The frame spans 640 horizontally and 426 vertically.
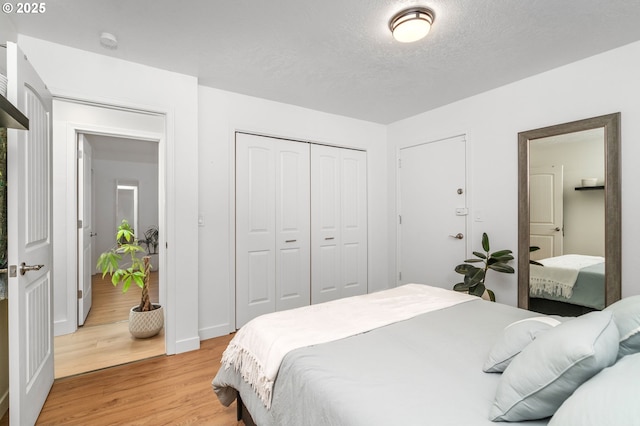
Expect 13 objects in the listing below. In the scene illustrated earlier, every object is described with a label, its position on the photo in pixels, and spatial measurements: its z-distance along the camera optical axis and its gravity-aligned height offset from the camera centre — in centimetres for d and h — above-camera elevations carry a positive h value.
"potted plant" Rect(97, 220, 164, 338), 294 -86
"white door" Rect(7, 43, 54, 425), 150 -18
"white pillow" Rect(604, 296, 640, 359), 95 -36
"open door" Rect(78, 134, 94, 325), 324 -26
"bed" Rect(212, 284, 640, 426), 90 -59
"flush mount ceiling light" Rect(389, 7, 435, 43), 183 +114
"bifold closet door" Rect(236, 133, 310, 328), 320 -15
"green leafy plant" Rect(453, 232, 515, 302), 283 -54
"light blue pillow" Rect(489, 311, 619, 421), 81 -43
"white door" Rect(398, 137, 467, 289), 342 -1
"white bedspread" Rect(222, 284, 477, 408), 137 -59
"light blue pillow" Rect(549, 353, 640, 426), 62 -41
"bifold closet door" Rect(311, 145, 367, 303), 371 -14
